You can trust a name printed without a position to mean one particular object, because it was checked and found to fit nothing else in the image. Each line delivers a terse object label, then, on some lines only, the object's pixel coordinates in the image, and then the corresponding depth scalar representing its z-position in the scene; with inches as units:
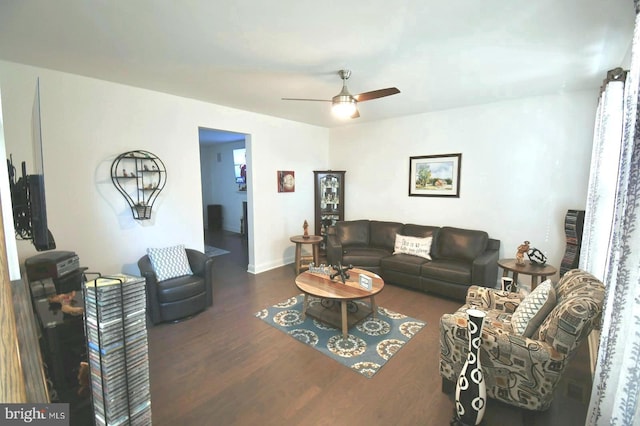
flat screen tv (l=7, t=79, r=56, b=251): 58.7
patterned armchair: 66.2
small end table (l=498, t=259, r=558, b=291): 124.6
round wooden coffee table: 109.8
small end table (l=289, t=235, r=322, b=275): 185.0
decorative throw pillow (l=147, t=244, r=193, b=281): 127.0
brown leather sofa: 142.3
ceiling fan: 105.7
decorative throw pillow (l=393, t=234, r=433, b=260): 168.5
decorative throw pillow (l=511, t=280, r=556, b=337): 77.2
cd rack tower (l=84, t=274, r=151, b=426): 42.2
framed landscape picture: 174.2
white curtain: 38.5
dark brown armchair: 119.5
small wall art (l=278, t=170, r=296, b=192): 200.2
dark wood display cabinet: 221.5
